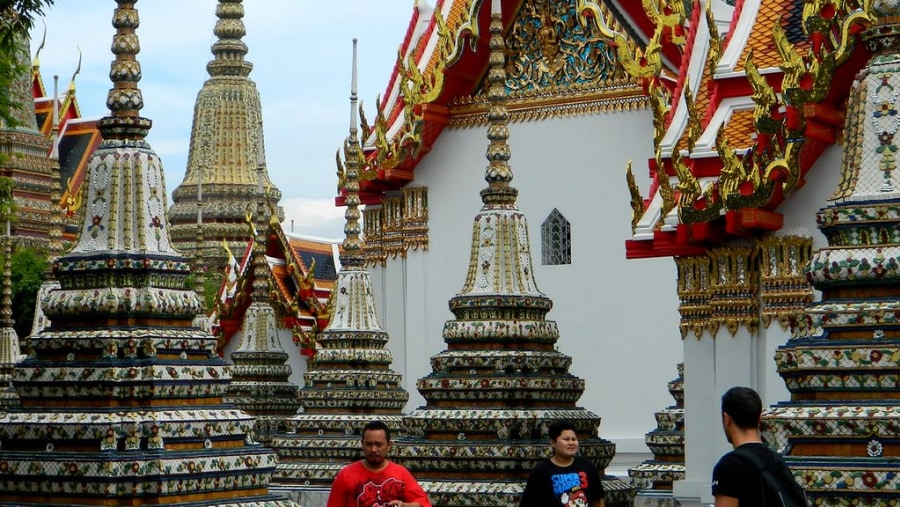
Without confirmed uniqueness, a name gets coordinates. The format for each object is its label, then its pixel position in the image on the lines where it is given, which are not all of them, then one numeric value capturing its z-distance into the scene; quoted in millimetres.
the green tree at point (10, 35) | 15539
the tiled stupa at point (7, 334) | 23922
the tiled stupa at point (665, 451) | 17891
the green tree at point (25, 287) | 34312
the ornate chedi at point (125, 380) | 10594
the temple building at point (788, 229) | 8398
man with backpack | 6785
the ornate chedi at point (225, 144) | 44938
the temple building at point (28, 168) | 42000
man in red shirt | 9352
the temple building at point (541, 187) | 21016
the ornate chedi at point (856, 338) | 8273
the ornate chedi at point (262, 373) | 22750
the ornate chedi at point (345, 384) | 20266
